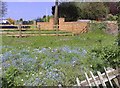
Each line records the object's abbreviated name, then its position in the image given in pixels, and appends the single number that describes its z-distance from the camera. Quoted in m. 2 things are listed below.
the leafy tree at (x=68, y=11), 12.29
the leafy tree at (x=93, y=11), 12.45
